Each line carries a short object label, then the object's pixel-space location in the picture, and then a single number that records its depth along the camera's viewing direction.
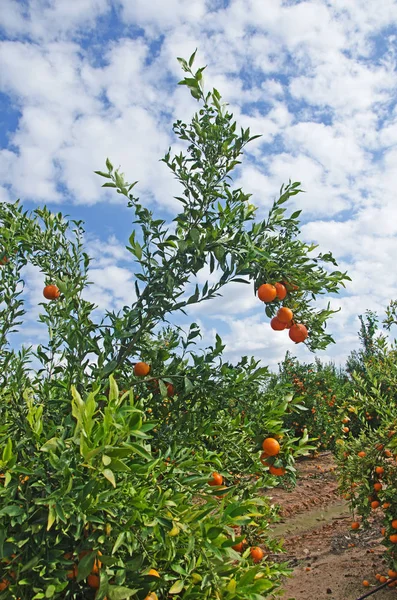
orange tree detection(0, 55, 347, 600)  1.53
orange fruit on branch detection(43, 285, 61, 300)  2.72
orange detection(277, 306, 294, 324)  2.33
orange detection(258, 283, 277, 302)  2.17
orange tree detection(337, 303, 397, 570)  3.98
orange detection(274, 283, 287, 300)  2.27
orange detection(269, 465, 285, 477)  2.18
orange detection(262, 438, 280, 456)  2.08
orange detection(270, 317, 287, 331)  2.40
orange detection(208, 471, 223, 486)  2.38
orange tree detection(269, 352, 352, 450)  11.17
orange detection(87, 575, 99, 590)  1.65
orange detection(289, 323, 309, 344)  2.36
